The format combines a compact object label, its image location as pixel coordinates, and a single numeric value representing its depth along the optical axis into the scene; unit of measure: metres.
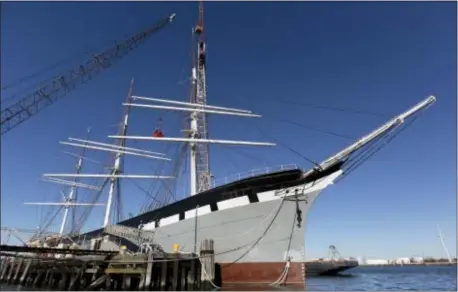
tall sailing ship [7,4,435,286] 19.98
